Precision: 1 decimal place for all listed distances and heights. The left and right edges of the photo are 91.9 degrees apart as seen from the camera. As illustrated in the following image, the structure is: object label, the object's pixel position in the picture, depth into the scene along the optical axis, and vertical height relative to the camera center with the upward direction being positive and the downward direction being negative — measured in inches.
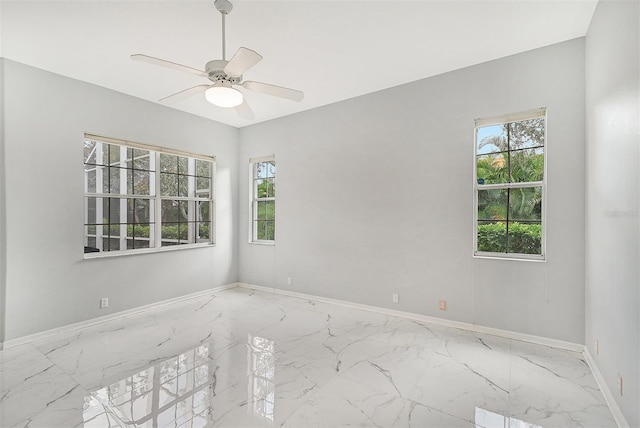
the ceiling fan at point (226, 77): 84.7 +41.3
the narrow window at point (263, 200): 210.4 +9.4
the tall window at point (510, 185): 124.5 +12.3
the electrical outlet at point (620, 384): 75.5 -41.5
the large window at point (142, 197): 152.9 +8.9
